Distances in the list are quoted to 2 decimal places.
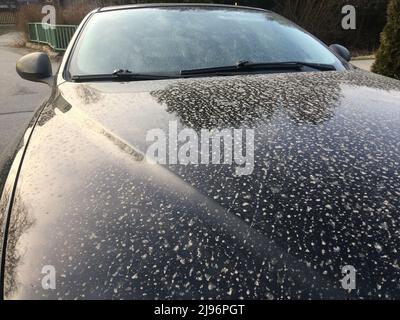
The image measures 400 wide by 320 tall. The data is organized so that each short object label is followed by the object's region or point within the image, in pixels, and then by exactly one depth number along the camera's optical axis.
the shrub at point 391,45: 6.31
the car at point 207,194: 0.74
